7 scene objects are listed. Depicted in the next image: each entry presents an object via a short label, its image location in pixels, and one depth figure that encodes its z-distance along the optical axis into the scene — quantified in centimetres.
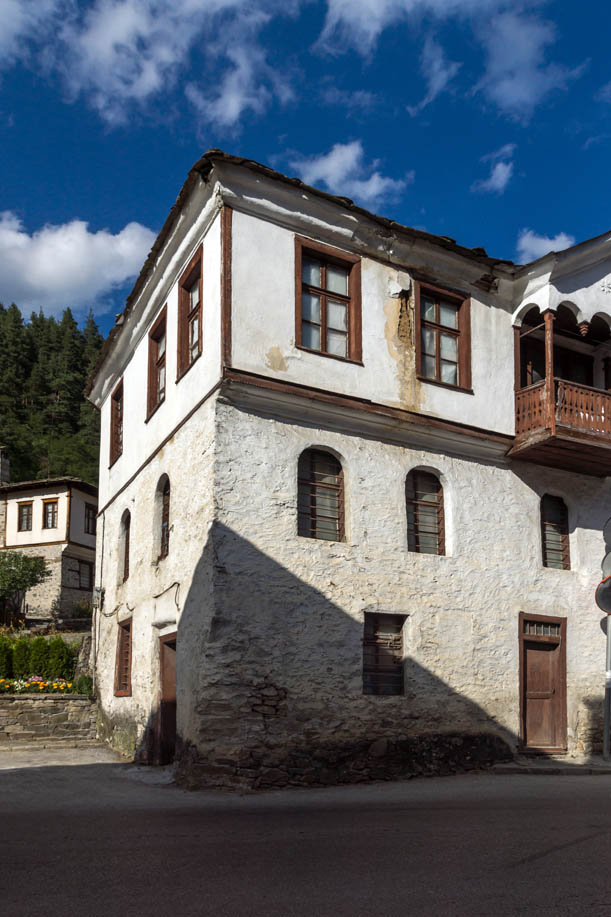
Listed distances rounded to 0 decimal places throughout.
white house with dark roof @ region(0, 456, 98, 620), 3603
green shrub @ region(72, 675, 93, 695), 1784
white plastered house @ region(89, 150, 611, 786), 1146
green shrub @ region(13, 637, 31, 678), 1938
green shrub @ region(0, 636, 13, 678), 1938
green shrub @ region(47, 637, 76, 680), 1952
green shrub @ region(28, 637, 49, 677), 1945
